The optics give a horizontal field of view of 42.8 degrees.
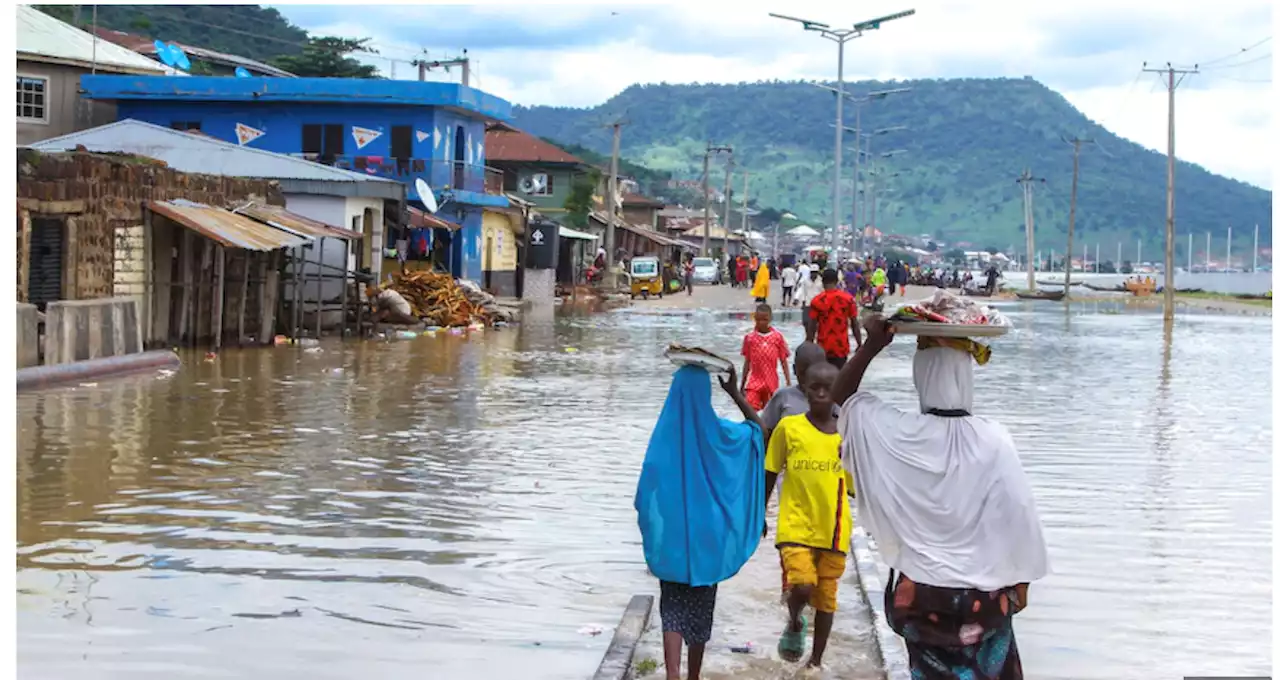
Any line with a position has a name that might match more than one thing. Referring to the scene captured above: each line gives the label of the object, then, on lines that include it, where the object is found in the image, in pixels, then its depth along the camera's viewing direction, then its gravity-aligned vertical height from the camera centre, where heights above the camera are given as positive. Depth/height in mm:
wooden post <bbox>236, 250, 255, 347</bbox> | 24531 -533
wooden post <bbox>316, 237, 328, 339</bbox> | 26675 -153
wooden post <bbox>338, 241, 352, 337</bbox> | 28016 -54
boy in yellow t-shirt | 6750 -927
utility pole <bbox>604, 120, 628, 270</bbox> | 54650 +2567
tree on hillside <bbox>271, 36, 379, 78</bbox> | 73062 +9621
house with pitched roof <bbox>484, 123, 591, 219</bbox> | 69500 +4826
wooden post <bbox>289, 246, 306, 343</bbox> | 25766 -423
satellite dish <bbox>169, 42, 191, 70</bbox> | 52219 +6793
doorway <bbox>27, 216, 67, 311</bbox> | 20297 +68
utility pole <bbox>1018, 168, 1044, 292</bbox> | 74469 +3532
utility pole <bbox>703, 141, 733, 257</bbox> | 88188 +4762
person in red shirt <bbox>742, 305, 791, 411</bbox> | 11625 -513
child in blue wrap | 6266 -862
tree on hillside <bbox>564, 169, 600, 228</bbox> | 68250 +3287
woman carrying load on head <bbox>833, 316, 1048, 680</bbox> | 5086 -724
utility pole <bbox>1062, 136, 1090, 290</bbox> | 71288 +5482
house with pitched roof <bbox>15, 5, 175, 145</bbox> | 42094 +5075
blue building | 42656 +4218
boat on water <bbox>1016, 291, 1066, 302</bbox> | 65062 -14
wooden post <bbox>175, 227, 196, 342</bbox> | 23656 -83
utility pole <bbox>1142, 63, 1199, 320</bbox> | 43375 +1403
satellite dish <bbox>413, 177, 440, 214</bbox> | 39188 +1981
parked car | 77188 +604
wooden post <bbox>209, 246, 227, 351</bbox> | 23781 -306
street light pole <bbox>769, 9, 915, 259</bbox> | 45438 +6678
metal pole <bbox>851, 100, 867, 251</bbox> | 64981 +6293
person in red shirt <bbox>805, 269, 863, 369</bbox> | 15375 -310
